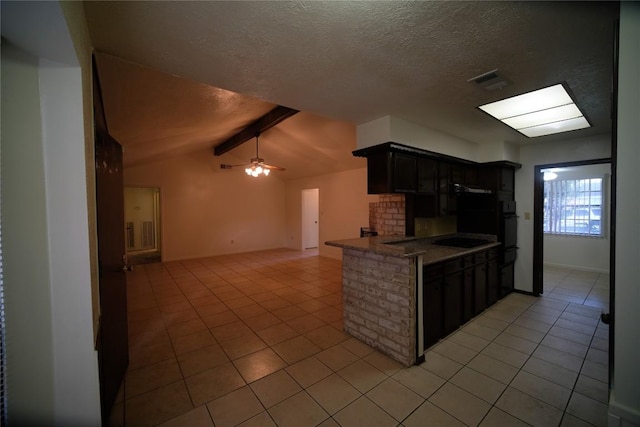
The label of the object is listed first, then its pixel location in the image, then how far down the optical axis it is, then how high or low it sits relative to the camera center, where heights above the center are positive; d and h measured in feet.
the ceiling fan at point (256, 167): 16.42 +2.79
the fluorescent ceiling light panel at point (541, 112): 7.54 +3.34
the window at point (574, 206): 17.17 -0.05
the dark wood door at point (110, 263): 4.82 -1.17
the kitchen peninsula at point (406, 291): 7.45 -2.84
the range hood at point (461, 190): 10.61 +0.74
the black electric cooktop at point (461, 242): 11.14 -1.65
